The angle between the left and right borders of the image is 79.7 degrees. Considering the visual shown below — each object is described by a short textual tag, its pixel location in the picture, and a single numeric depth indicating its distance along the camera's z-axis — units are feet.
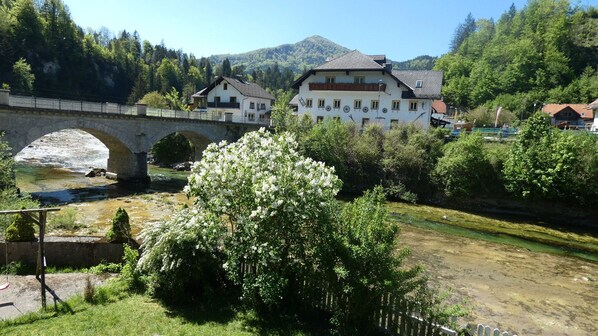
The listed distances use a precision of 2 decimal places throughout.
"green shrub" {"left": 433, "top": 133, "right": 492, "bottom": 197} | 109.70
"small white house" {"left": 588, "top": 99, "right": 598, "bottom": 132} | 154.01
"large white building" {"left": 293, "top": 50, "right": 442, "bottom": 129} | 146.51
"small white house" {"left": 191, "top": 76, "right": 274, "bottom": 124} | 192.54
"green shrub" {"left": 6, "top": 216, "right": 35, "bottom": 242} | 39.99
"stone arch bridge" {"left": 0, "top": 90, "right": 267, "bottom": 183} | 83.82
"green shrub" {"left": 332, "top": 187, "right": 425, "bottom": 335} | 26.86
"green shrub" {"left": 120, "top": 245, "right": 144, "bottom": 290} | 35.91
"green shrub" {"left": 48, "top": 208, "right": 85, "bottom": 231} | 61.98
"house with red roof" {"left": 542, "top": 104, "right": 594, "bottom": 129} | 214.07
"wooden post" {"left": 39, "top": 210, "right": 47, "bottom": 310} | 30.01
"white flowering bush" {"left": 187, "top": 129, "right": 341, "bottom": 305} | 29.81
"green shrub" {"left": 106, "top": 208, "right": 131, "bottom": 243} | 42.32
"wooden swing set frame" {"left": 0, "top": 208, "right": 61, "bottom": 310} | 29.91
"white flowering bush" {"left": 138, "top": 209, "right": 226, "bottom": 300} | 32.50
